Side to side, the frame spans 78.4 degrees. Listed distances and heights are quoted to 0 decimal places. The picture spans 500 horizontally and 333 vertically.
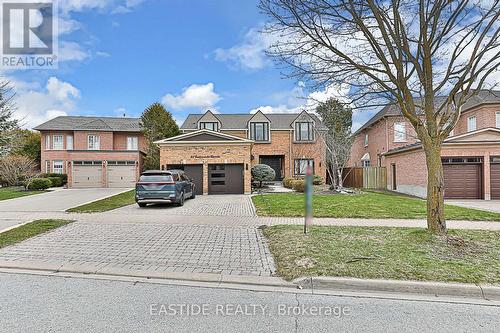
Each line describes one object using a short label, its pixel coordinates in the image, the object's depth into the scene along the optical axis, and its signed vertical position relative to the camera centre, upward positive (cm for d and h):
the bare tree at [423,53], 661 +259
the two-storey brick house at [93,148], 2870 +243
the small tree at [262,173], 2480 -38
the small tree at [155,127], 2969 +426
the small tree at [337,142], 2180 +189
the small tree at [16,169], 2733 +8
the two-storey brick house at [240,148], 2112 +163
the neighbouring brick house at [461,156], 1806 +70
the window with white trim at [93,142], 3512 +315
